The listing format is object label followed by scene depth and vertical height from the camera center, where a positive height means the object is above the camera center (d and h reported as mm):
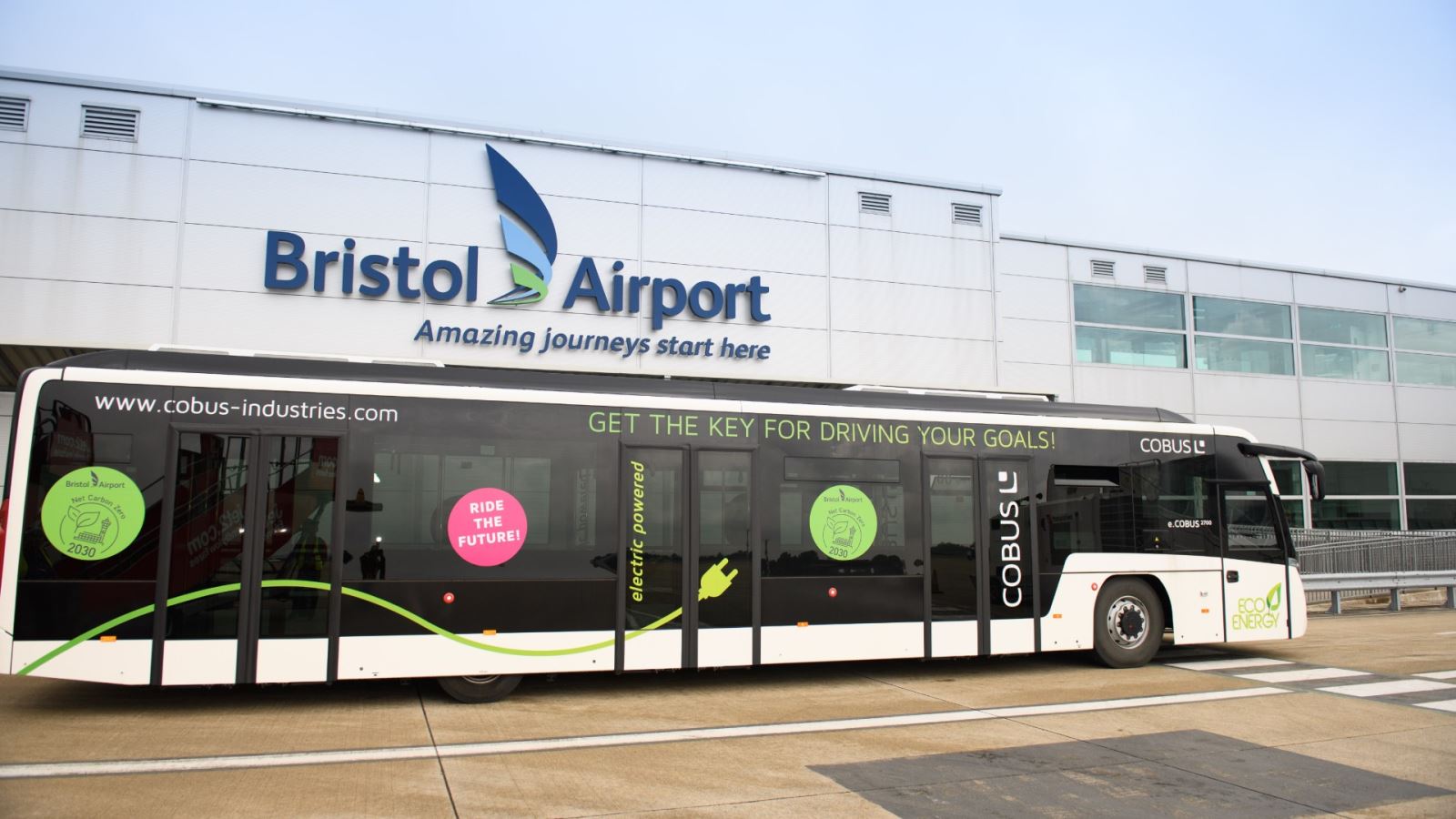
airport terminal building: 16812 +5304
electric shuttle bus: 7832 -66
